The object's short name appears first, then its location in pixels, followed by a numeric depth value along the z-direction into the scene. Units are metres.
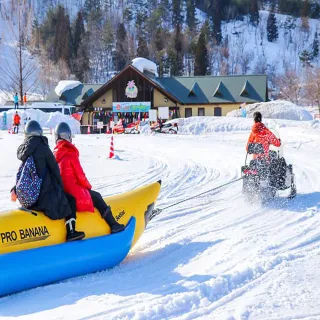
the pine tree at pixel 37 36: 75.75
